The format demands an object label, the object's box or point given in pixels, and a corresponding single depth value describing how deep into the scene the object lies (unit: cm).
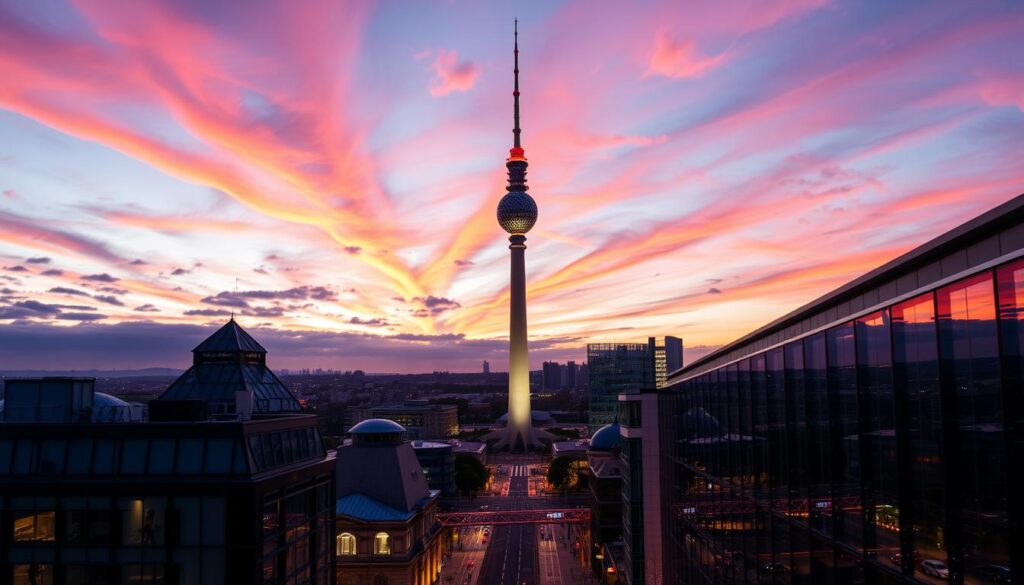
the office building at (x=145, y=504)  4041
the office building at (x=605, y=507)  10650
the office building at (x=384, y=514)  9156
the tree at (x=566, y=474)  17350
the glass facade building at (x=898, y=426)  1488
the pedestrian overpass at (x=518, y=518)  11725
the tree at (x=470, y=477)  16762
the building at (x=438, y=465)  15150
